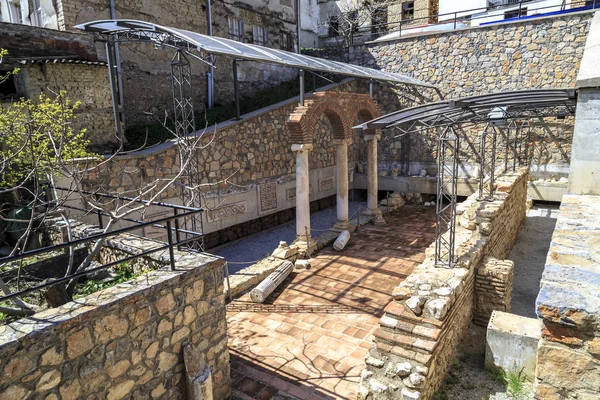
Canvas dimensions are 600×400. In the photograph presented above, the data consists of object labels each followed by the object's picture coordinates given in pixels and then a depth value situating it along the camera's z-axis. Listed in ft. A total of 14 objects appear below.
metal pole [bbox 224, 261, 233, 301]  24.05
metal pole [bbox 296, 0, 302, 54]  62.23
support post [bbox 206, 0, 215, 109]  48.29
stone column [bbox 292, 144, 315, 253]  31.83
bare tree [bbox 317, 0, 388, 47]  71.67
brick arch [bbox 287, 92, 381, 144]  31.27
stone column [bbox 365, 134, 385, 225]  40.60
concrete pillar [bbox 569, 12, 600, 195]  16.01
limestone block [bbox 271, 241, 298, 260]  30.04
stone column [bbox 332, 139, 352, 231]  36.81
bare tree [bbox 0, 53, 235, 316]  21.47
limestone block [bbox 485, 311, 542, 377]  14.49
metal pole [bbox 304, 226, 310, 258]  31.53
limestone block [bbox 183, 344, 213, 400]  13.05
